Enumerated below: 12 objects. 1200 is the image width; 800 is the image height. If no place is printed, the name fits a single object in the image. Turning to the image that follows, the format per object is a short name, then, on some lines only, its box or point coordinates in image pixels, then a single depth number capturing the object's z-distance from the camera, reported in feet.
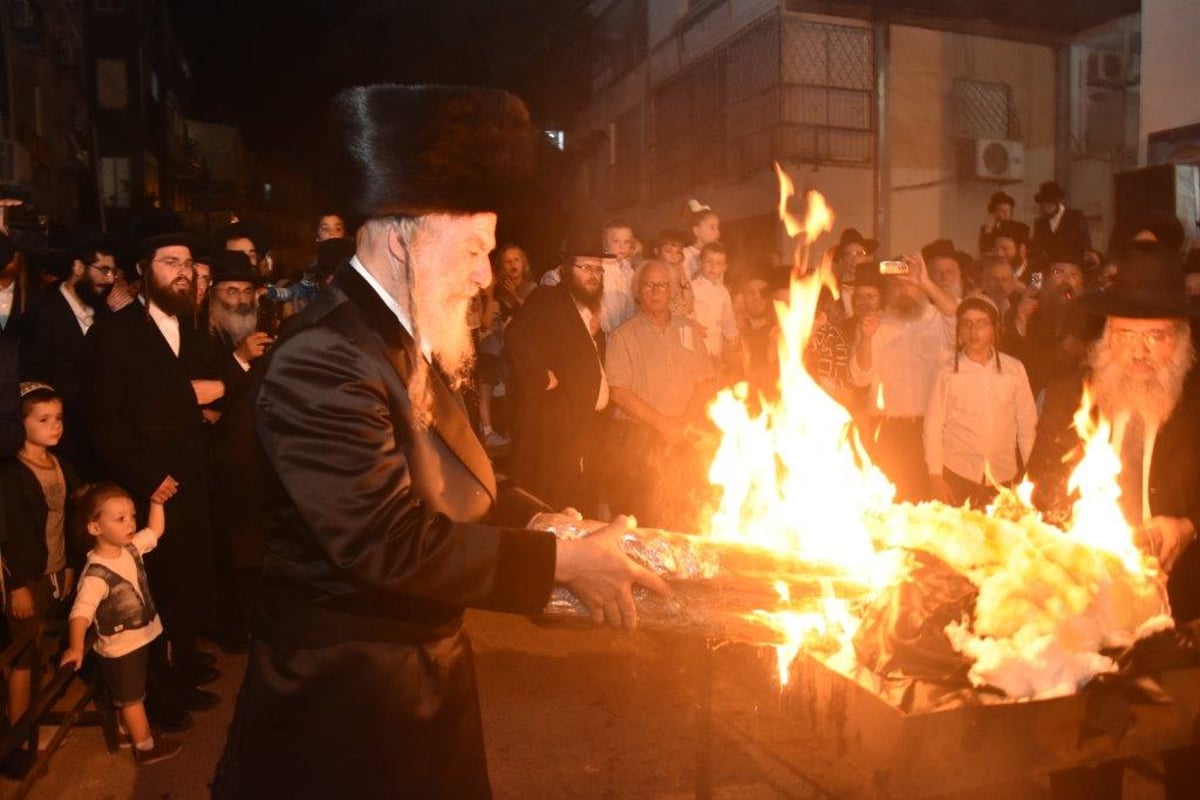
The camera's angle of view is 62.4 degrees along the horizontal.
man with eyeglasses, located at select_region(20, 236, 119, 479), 20.33
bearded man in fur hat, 6.75
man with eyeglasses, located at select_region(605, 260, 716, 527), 26.17
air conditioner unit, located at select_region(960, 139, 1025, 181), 57.72
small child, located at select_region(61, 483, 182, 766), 15.65
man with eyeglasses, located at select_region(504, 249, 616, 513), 26.13
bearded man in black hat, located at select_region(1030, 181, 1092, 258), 36.55
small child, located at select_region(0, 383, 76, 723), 16.44
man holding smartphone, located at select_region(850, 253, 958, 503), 25.67
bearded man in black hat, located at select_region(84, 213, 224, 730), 17.25
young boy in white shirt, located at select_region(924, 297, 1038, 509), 22.63
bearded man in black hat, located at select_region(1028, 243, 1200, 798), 13.61
